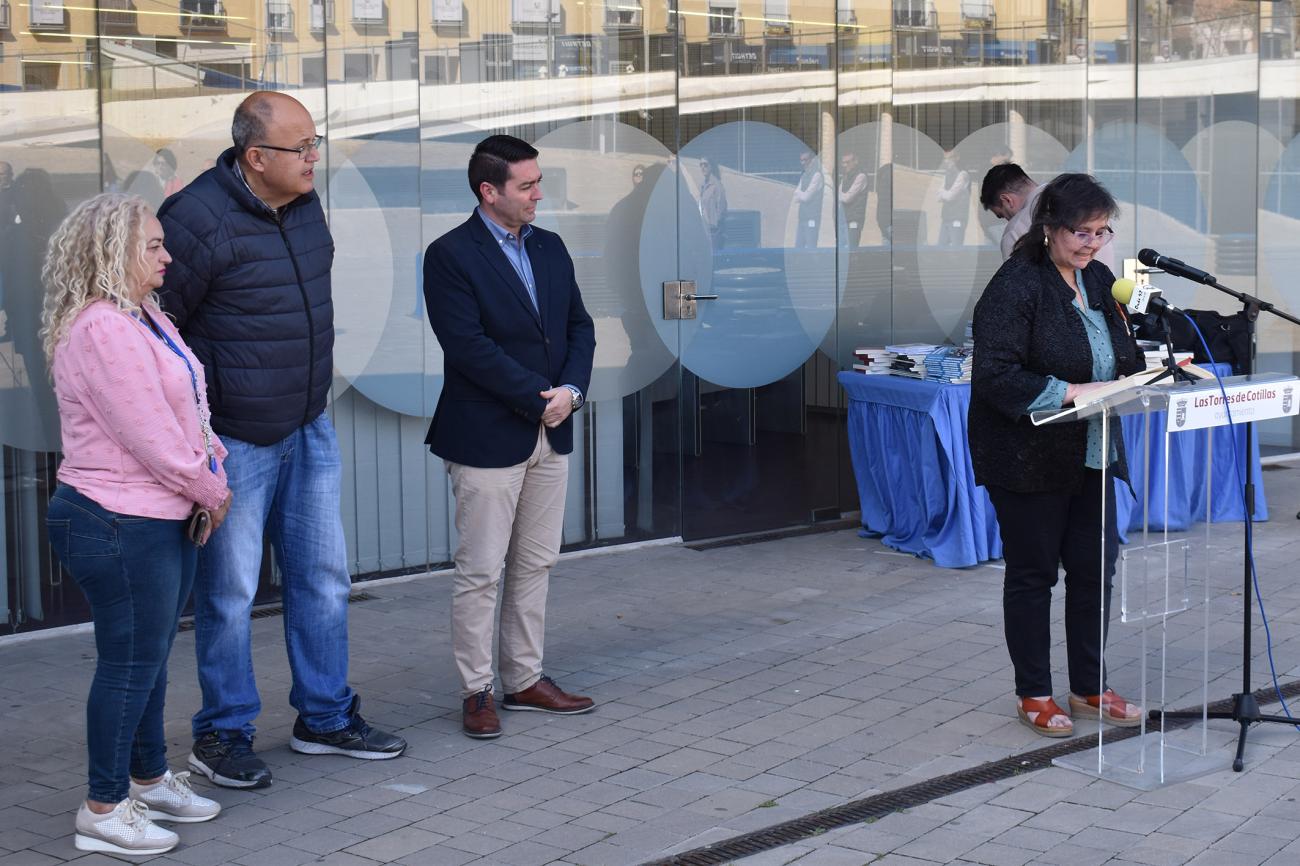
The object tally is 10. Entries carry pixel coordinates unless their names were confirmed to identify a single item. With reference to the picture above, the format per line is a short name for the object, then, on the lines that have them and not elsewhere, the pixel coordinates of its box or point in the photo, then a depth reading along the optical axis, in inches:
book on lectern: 186.4
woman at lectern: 201.0
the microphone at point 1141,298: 186.7
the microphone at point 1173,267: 189.0
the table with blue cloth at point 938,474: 312.5
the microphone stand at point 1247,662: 191.0
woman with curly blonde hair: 164.1
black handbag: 331.0
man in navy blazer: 209.8
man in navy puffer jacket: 185.8
